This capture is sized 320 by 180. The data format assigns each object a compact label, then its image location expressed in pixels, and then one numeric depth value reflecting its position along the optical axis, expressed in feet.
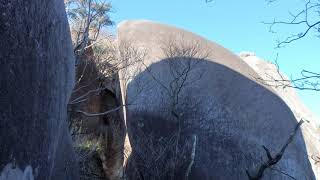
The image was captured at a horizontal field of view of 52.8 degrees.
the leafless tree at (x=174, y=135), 24.19
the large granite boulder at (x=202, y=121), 24.35
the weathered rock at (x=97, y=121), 32.68
